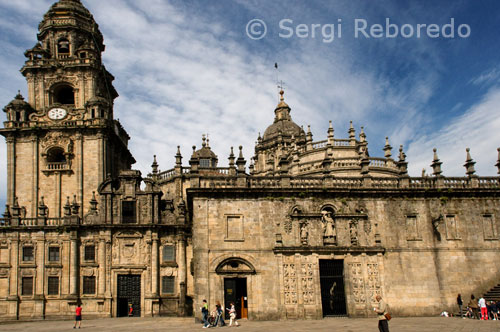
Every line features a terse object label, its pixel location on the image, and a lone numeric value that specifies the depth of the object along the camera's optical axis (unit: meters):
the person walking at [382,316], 17.83
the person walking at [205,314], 26.78
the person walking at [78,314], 28.19
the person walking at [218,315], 27.42
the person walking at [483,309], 28.78
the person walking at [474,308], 29.26
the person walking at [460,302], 30.16
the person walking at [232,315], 27.42
